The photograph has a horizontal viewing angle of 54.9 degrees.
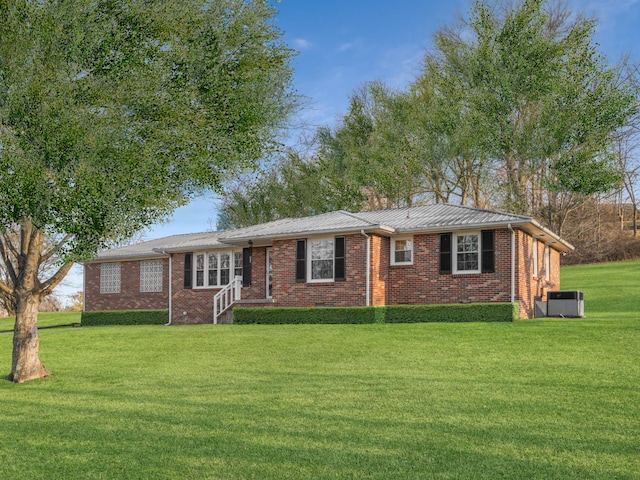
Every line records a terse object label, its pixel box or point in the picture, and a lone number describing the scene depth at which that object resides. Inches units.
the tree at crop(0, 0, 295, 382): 398.3
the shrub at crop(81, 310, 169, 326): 1007.6
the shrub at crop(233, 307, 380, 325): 748.6
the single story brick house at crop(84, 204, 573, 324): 762.8
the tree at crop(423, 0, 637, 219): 1043.3
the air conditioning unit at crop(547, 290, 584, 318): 789.2
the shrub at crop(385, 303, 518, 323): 695.7
